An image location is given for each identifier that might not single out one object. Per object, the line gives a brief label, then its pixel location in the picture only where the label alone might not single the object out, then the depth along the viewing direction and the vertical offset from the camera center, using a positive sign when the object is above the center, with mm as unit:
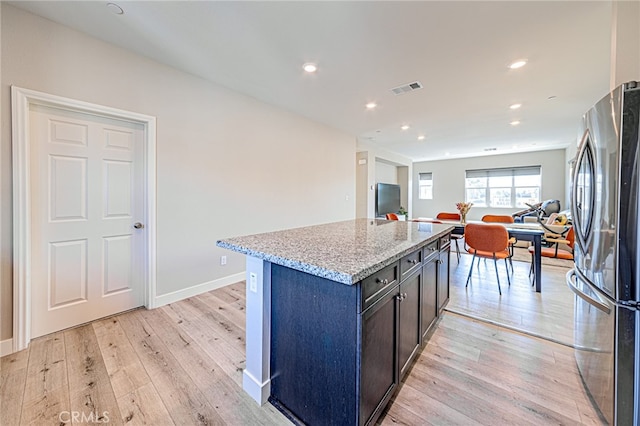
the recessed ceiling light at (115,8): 1896 +1549
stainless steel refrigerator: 1169 -204
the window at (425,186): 9648 +985
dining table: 3219 -350
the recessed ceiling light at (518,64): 2615 +1577
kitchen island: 1115 -582
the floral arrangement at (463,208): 4191 +57
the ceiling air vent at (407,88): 3150 +1604
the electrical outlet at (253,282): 1473 -427
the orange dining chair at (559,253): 3184 -542
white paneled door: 2109 -84
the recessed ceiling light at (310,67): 2709 +1585
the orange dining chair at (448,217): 5895 -133
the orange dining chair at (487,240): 3102 -364
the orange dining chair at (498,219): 4758 -140
